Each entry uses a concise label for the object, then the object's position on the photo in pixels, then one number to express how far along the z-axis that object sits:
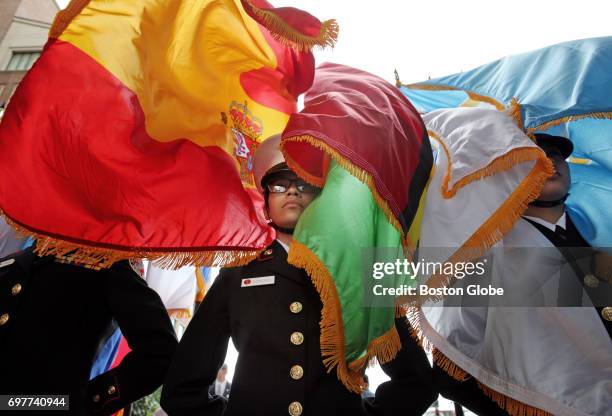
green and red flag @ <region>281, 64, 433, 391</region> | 1.41
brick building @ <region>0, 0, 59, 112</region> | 13.95
